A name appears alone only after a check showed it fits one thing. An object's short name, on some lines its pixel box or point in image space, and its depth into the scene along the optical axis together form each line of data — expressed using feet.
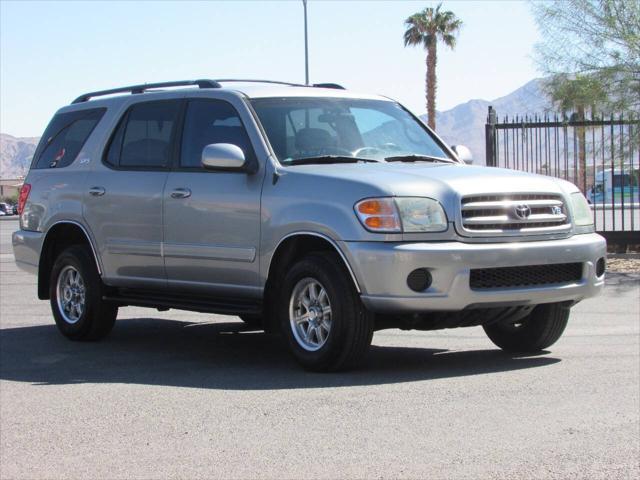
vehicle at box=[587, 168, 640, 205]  192.65
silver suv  25.49
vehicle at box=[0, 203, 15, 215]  265.95
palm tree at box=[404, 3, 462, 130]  183.32
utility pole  146.00
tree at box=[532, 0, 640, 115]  66.54
